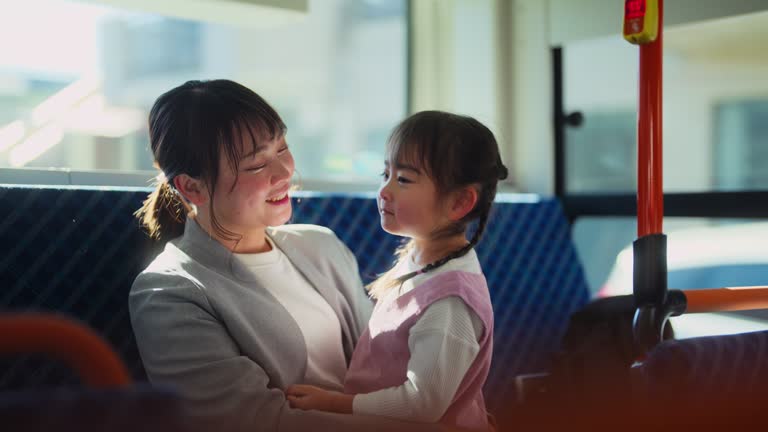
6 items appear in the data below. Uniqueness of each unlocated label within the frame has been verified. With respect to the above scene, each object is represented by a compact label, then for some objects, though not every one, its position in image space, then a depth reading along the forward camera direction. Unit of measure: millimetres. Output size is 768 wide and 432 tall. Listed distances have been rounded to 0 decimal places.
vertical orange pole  1315
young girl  1168
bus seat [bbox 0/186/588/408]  1374
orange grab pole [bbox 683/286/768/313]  1337
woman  1199
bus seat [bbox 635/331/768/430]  1268
